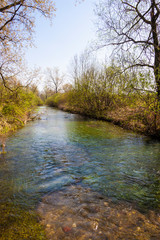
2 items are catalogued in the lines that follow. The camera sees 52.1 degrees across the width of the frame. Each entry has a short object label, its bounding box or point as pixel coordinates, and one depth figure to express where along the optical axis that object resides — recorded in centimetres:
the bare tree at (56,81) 6550
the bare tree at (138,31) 898
